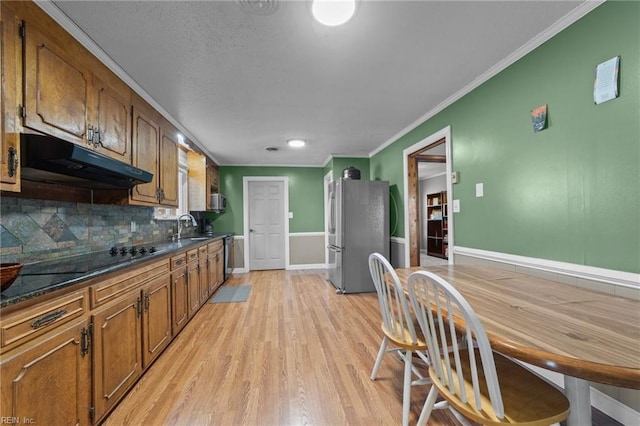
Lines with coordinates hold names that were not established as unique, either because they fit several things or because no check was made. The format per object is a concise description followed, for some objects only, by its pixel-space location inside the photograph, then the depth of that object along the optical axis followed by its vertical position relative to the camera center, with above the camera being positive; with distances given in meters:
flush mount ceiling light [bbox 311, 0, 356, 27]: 1.36 +1.17
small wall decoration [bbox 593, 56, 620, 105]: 1.32 +0.72
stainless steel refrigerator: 3.79 -0.19
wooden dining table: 0.69 -0.41
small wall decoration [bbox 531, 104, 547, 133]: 1.67 +0.66
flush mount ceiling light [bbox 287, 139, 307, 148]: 3.88 +1.19
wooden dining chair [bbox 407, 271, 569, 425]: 0.84 -0.69
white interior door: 5.54 -0.17
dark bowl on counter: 0.94 -0.20
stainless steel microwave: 4.65 +0.31
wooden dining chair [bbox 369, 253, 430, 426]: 1.37 -0.68
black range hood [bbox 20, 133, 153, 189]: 1.29 +0.32
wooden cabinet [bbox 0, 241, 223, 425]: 0.94 -0.63
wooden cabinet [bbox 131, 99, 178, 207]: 2.28 +0.66
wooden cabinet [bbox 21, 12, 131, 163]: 1.32 +0.80
